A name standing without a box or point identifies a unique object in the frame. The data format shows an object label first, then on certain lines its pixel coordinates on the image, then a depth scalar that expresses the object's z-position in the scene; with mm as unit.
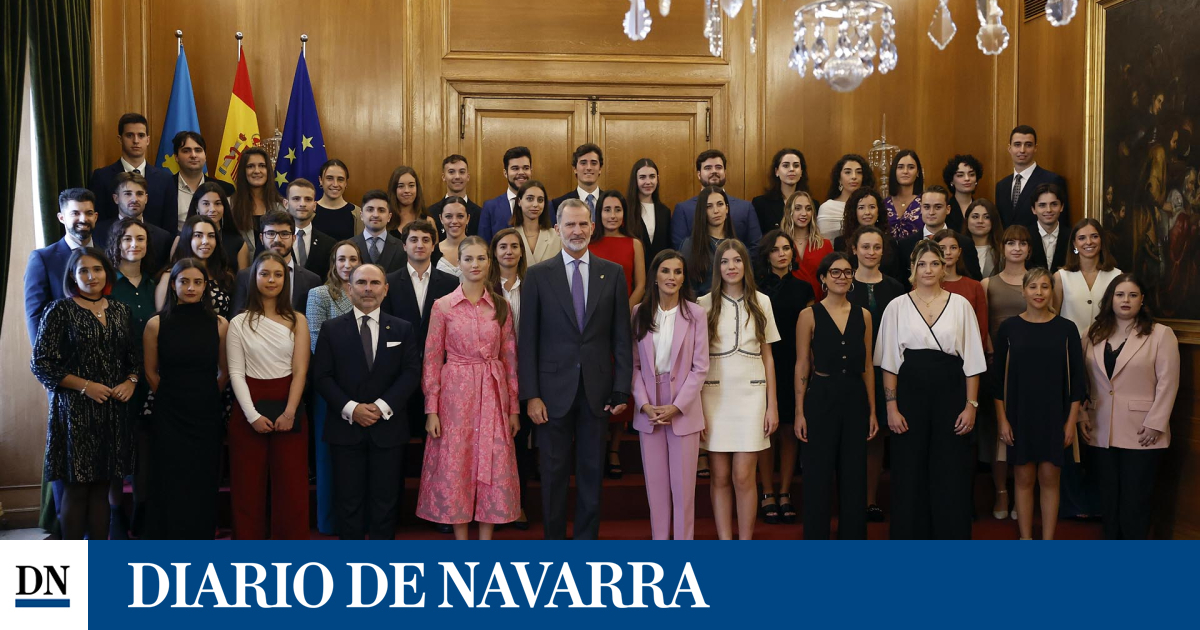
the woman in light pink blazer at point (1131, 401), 5000
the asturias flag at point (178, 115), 6617
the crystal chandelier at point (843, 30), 3090
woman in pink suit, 4488
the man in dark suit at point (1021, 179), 6254
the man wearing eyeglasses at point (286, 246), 4895
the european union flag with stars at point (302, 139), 6895
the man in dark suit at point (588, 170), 5977
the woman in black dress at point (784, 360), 5082
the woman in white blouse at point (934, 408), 4672
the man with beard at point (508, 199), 5836
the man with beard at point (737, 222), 5855
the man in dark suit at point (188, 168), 5738
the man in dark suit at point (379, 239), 5246
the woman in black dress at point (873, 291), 5047
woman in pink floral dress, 4414
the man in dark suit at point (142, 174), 5570
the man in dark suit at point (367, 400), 4371
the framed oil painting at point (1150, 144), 5457
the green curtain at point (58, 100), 5098
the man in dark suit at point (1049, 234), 5734
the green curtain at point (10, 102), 4574
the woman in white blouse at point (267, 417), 4375
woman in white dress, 4570
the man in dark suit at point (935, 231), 5480
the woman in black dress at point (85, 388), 4141
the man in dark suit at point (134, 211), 4992
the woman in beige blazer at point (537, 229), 5363
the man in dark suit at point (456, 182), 6062
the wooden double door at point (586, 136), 7410
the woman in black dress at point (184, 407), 4328
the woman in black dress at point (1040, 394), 4879
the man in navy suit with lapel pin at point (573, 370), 4434
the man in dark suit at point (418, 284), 4898
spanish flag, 6746
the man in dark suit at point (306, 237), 5328
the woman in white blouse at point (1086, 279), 5309
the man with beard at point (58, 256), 4535
